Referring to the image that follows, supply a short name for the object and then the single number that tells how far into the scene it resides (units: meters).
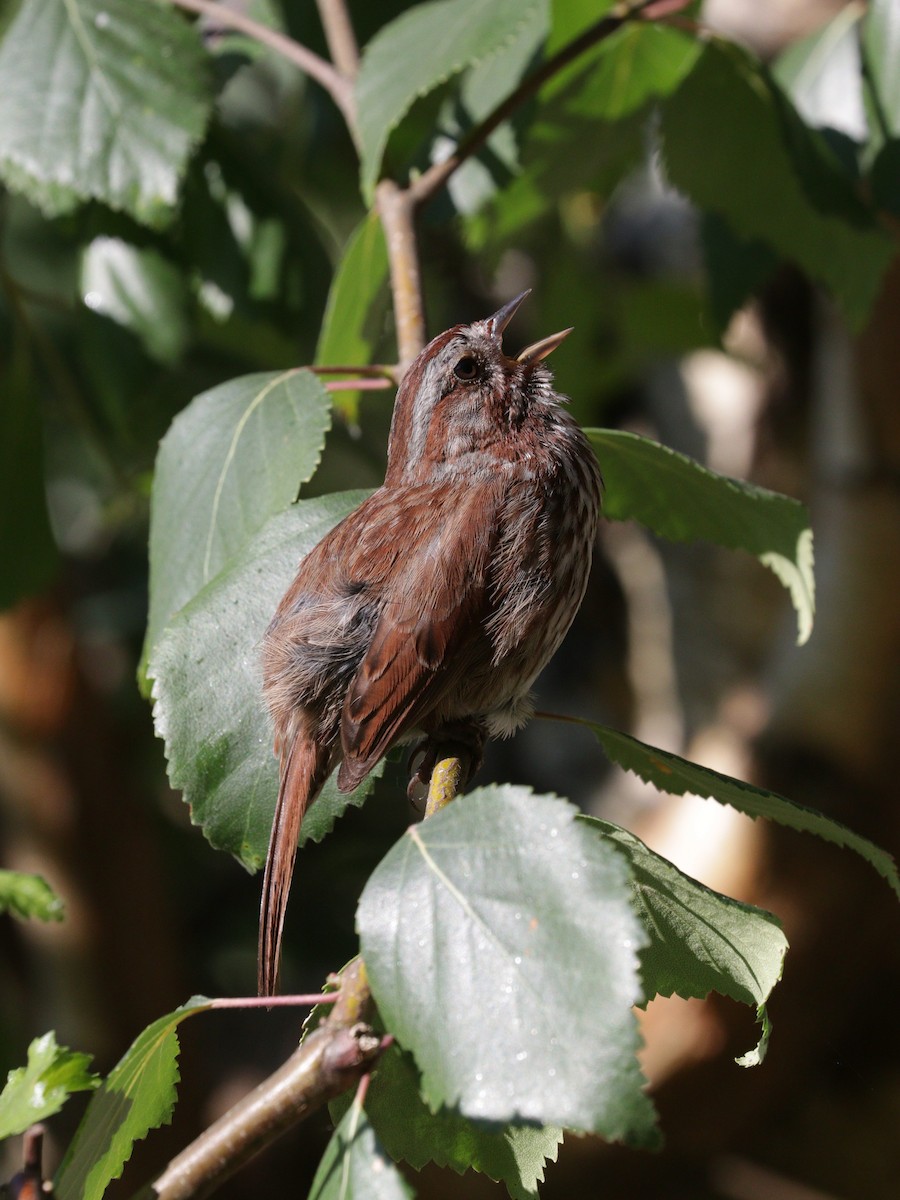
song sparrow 3.04
